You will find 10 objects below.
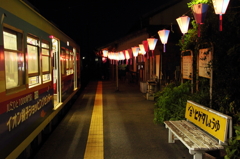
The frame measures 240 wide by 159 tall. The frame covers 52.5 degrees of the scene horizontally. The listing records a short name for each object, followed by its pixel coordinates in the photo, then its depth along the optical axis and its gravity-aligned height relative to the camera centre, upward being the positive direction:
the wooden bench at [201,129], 3.77 -1.18
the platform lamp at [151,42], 10.14 +1.06
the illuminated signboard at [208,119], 3.78 -0.93
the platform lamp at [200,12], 4.78 +1.09
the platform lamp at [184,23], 6.53 +1.20
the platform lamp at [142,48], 11.87 +0.94
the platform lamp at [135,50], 12.94 +0.95
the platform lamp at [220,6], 4.33 +1.09
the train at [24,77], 3.24 -0.15
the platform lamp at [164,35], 8.60 +1.16
